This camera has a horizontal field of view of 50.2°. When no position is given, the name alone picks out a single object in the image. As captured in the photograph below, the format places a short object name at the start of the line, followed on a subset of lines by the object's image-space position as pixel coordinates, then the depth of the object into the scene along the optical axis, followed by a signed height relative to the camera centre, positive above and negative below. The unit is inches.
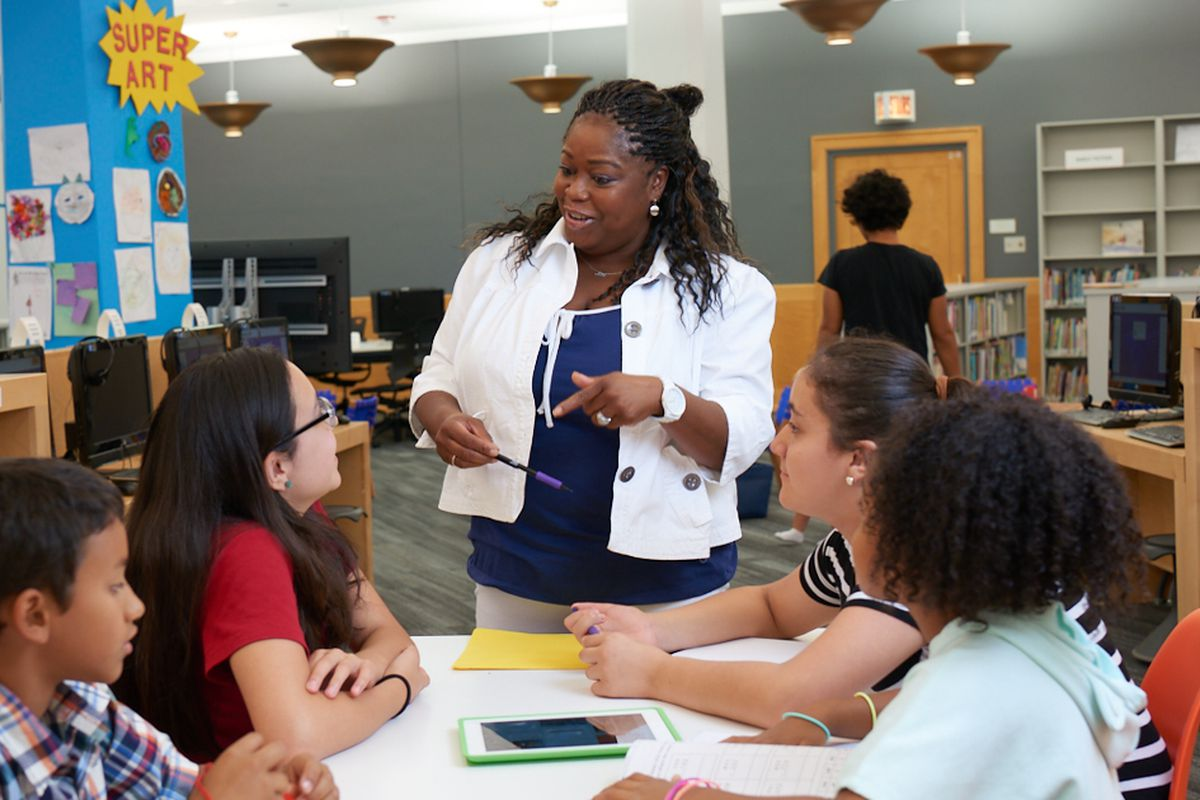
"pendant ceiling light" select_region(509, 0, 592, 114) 383.2 +65.8
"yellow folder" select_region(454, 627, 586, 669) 72.3 -19.9
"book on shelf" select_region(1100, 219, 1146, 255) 399.5 +15.5
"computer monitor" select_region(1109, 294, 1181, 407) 179.9 -9.0
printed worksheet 52.2 -19.6
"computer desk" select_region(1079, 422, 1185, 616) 141.2 -22.9
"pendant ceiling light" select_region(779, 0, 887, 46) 288.5 +64.5
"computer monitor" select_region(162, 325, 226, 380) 150.5 -3.4
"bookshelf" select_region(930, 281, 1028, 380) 344.5 -10.3
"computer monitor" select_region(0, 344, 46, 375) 125.6 -3.8
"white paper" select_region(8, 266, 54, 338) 202.1 +4.4
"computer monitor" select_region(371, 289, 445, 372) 385.4 -1.5
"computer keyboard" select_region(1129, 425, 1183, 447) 154.5 -18.5
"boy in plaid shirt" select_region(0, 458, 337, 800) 42.1 -10.4
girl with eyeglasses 57.0 -12.2
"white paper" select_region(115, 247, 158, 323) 199.9 +5.6
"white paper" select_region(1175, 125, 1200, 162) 391.4 +43.6
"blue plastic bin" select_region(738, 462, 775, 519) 257.8 -39.1
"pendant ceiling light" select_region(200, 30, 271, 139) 411.5 +65.4
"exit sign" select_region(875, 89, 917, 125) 422.3 +62.2
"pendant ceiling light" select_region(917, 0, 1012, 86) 350.0 +64.7
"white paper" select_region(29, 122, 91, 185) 195.5 +25.7
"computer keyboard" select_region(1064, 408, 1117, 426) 180.5 -18.6
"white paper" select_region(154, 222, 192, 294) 207.8 +9.7
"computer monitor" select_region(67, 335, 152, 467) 137.8 -8.7
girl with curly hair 41.3 -10.5
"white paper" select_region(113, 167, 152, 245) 199.2 +18.0
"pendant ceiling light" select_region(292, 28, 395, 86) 343.9 +70.3
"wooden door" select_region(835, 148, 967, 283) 427.2 +32.0
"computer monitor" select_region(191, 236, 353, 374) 189.2 +3.0
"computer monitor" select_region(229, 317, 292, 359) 163.3 -2.5
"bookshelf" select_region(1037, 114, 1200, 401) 394.6 +21.7
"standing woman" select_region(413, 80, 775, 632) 77.5 -5.3
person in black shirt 198.4 +1.8
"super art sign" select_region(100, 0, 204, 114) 197.9 +41.5
